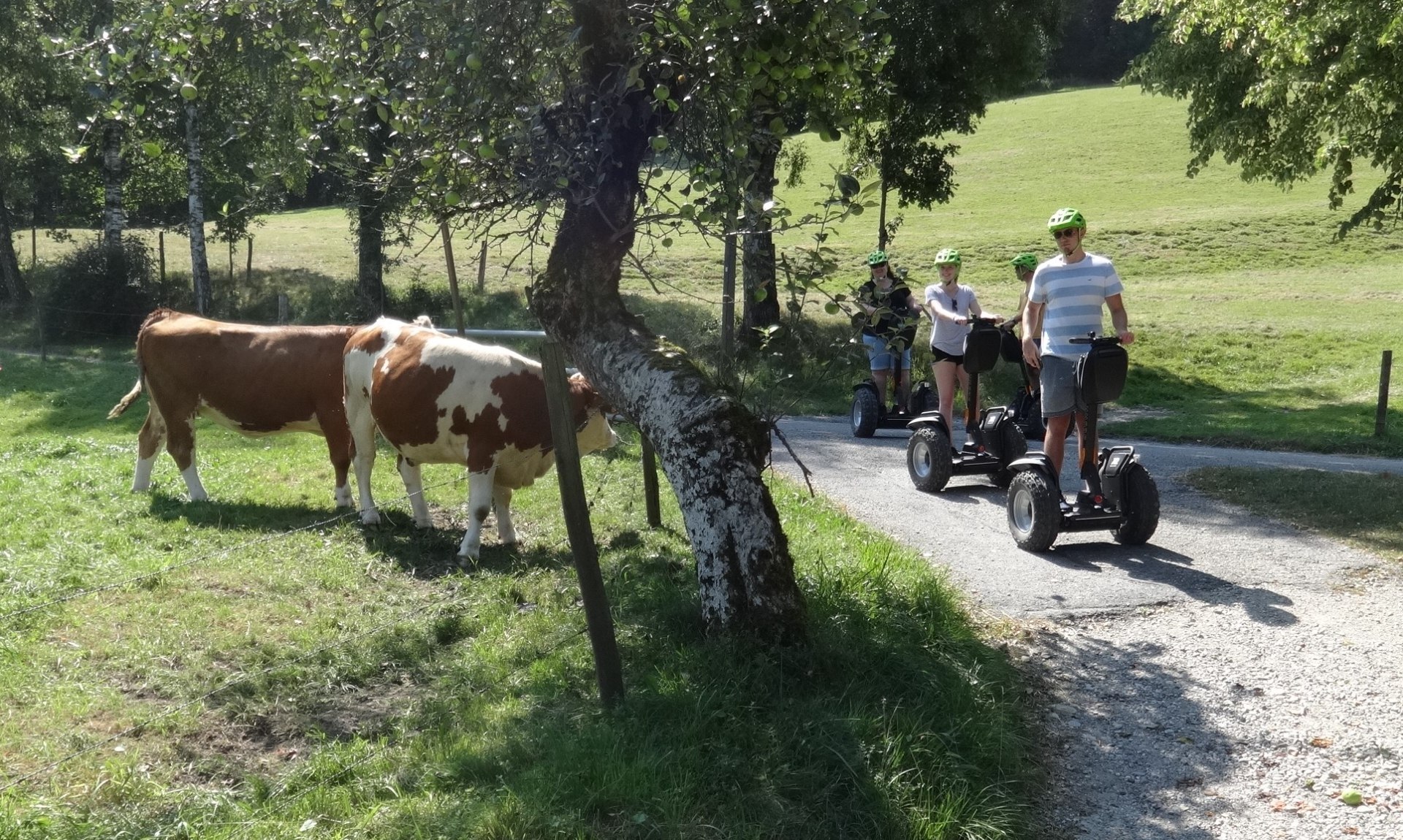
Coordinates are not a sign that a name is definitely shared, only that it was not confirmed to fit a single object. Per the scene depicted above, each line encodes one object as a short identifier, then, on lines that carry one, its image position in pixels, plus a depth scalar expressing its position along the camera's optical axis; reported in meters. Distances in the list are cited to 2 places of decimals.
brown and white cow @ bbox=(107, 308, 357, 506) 10.71
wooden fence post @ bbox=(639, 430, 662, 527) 9.04
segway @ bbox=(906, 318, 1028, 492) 10.55
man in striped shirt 8.22
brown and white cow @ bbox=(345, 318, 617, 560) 8.82
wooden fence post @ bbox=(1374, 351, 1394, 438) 15.16
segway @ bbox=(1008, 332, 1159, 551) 8.30
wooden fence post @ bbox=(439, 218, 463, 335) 14.21
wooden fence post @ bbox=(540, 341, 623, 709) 5.13
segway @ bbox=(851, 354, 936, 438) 14.02
